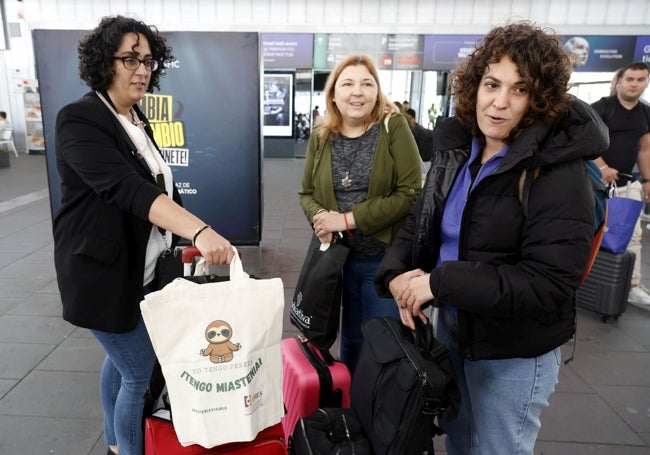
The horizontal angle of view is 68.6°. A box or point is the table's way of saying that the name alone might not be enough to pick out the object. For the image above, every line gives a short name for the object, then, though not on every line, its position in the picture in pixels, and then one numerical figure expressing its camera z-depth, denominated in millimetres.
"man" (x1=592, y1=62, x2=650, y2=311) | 3744
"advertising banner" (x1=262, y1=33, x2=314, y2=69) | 11656
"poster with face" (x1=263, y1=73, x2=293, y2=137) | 12664
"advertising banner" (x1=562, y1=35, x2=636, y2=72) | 11117
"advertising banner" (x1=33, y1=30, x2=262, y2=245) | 3744
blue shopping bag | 3283
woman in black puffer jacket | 1187
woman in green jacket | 2125
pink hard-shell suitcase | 1987
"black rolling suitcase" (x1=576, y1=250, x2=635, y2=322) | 3615
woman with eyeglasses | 1459
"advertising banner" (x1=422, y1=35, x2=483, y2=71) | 11344
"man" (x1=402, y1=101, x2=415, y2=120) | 10687
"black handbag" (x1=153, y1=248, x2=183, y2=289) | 1712
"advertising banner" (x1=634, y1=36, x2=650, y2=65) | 11133
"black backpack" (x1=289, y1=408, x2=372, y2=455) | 1487
